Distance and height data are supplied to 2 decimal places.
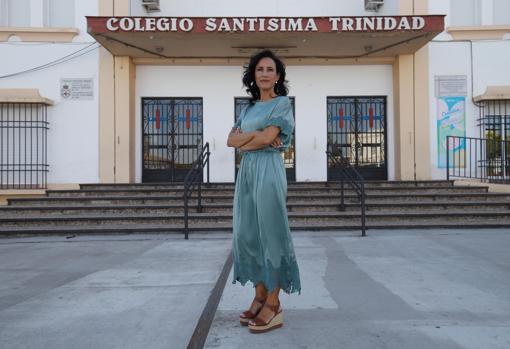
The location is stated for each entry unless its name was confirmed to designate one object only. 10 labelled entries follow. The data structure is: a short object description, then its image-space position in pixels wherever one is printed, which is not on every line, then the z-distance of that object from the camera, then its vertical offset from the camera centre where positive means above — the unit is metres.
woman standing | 2.58 -0.18
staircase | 7.71 -0.59
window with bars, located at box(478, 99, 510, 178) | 10.91 +1.19
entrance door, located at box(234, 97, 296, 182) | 11.55 +0.60
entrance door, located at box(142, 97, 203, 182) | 11.48 +1.09
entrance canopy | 9.31 +3.27
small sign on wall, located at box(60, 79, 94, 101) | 10.93 +2.33
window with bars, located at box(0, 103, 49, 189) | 10.75 +0.95
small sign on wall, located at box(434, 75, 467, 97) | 11.09 +2.40
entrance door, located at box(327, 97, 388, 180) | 11.56 +1.26
